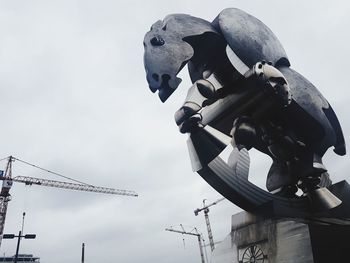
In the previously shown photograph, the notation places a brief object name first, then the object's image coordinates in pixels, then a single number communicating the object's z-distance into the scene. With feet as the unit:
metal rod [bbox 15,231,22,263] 71.82
